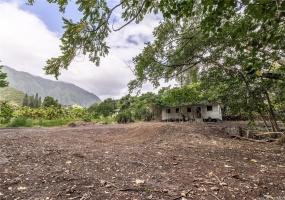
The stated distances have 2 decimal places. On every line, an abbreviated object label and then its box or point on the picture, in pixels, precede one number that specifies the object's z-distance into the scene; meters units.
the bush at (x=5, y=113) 11.80
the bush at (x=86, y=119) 16.32
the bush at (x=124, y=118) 17.69
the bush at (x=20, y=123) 10.44
